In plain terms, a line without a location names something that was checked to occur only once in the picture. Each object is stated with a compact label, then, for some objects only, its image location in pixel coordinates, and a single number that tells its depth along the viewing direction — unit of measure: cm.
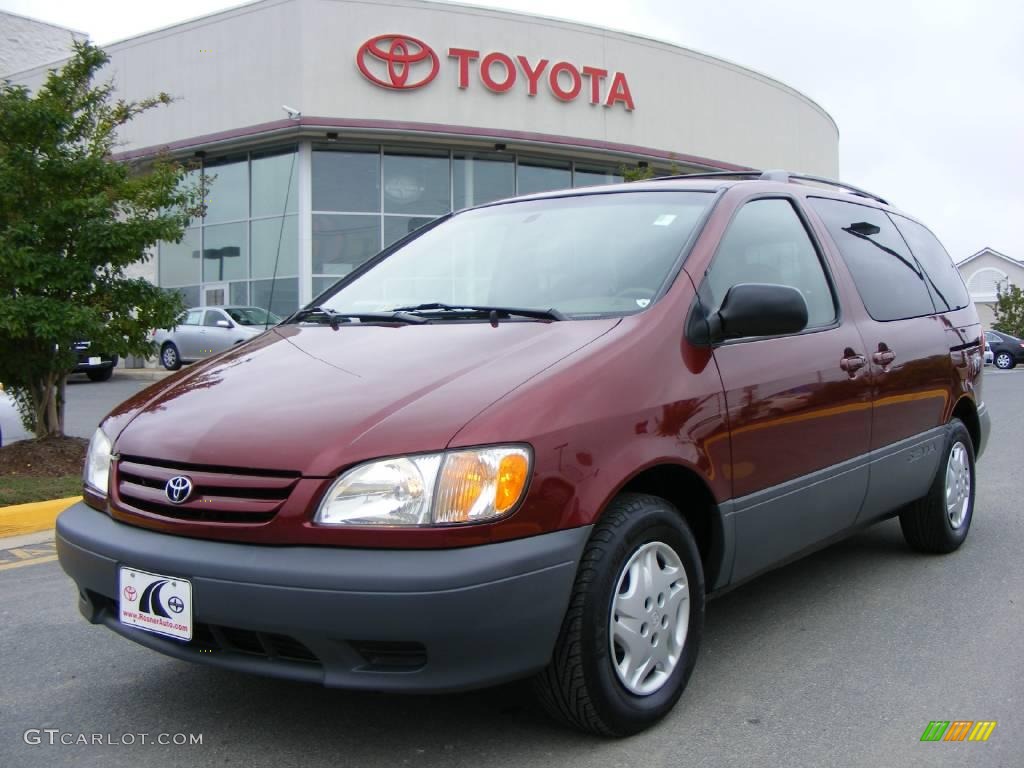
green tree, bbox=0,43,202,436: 720
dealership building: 2267
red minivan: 236
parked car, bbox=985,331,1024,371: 3378
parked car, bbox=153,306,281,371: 2062
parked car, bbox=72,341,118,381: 1941
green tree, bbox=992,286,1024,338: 4900
